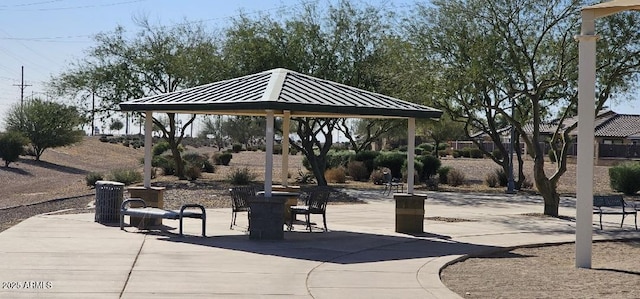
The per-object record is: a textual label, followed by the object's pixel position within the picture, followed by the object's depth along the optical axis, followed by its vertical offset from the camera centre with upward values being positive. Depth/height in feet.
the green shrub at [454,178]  128.57 -0.28
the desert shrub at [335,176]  126.31 -0.43
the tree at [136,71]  119.75 +13.67
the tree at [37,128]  186.91 +8.20
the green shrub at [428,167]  130.52 +1.36
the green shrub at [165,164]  130.82 +0.78
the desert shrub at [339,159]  144.36 +2.49
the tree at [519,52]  71.41 +10.85
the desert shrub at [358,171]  134.00 +0.41
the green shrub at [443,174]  130.31 +0.31
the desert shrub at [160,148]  207.06 +5.14
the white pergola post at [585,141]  41.93 +1.90
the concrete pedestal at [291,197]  60.48 -1.78
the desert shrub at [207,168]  149.18 +0.37
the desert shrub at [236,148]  325.42 +8.71
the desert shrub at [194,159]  147.67 +1.97
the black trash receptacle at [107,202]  58.18 -2.36
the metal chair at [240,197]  56.03 -1.73
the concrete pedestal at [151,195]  57.47 -1.79
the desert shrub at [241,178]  113.60 -0.95
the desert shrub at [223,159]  195.42 +2.62
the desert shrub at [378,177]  125.59 -0.39
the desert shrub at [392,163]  133.08 +1.79
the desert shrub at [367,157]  136.30 +2.75
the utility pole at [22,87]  292.43 +27.39
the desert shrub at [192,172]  124.88 -0.44
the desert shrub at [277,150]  270.61 +7.05
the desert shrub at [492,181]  128.49 -0.55
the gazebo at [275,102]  50.44 +4.33
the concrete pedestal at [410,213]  57.06 -2.56
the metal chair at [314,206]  54.44 -2.17
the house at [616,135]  219.61 +12.48
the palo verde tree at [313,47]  105.40 +15.82
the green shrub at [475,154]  269.32 +7.22
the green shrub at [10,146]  163.02 +3.58
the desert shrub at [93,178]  109.51 -1.44
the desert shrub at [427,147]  266.57 +9.40
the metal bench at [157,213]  51.16 -2.70
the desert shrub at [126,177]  106.25 -1.14
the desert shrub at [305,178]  123.34 -0.86
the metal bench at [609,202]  64.39 -1.67
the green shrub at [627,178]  112.57 +0.33
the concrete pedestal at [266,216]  50.34 -2.65
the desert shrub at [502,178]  128.57 -0.14
